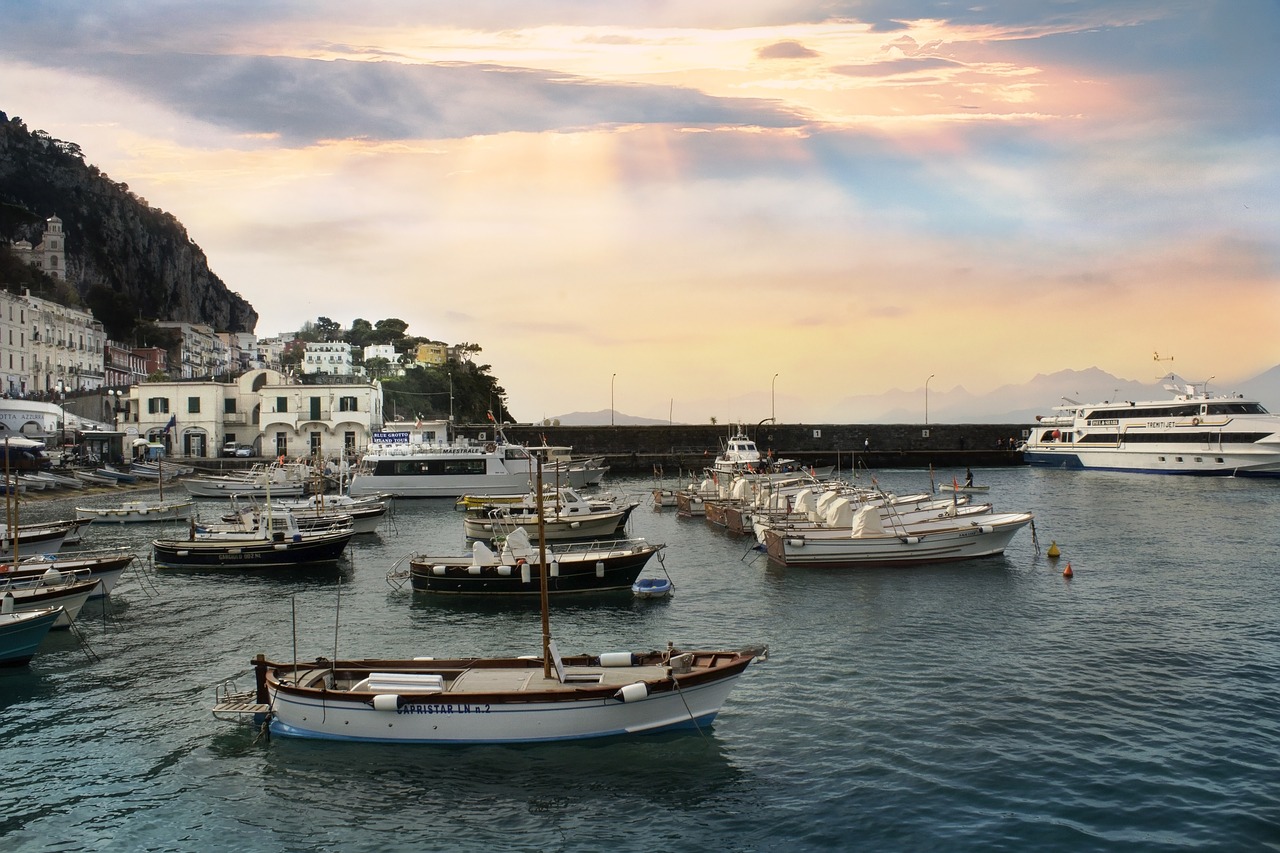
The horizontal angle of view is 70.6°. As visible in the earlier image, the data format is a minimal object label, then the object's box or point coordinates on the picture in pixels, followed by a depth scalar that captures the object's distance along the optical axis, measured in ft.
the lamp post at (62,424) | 286.25
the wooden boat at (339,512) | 142.31
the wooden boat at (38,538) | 114.00
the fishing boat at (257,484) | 218.18
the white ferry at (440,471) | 228.63
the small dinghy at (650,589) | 100.12
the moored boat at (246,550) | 117.50
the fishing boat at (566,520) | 134.00
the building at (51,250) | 449.48
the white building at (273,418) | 289.12
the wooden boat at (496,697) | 54.19
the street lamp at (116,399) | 332.96
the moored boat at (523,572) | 98.68
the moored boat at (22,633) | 71.72
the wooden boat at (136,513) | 172.04
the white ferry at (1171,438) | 244.22
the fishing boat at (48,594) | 76.79
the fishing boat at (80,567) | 89.92
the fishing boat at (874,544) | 114.42
